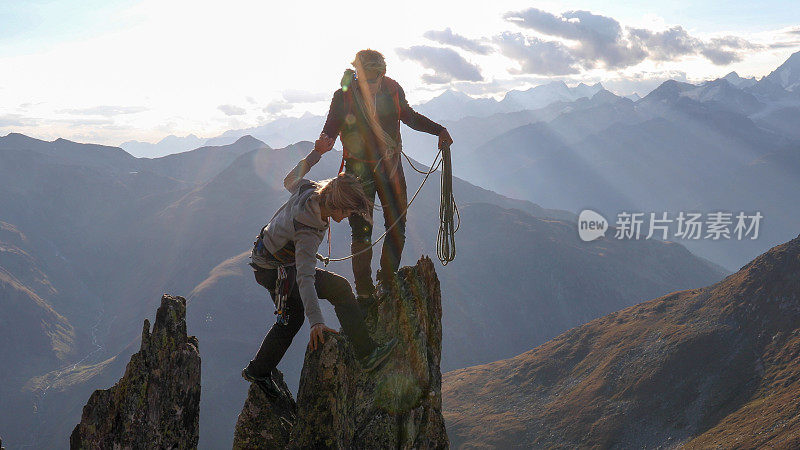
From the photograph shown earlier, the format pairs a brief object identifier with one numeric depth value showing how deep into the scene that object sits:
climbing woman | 7.10
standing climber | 9.18
